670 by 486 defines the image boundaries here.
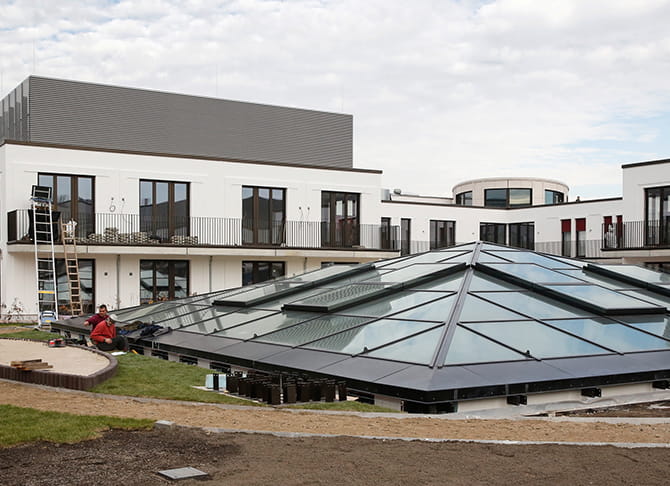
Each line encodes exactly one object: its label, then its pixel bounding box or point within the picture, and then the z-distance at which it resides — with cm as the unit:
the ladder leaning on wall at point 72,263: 2619
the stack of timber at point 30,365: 1096
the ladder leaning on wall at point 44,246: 2527
